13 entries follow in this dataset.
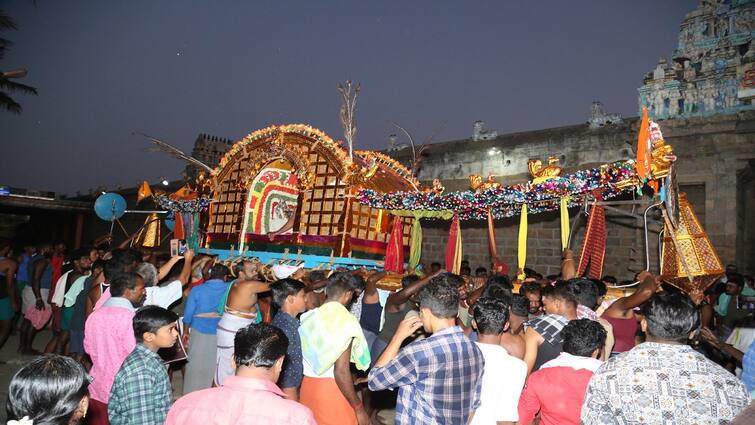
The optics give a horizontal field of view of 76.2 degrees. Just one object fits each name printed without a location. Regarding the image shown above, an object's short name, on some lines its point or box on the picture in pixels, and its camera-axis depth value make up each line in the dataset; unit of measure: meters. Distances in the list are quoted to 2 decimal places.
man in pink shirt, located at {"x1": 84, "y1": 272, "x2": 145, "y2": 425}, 3.29
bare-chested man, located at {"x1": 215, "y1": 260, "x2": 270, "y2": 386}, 4.55
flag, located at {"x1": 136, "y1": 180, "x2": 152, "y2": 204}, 11.58
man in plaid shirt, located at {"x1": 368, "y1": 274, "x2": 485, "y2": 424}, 2.57
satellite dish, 11.08
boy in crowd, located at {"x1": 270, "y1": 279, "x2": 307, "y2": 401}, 3.45
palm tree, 14.34
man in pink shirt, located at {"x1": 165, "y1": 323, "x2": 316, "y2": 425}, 1.93
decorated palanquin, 8.34
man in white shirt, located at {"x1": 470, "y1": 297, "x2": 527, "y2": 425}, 2.89
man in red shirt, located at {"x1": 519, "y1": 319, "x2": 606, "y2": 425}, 2.73
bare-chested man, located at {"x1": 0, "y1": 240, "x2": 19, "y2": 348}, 7.19
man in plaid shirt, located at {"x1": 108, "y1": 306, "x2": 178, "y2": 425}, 2.66
